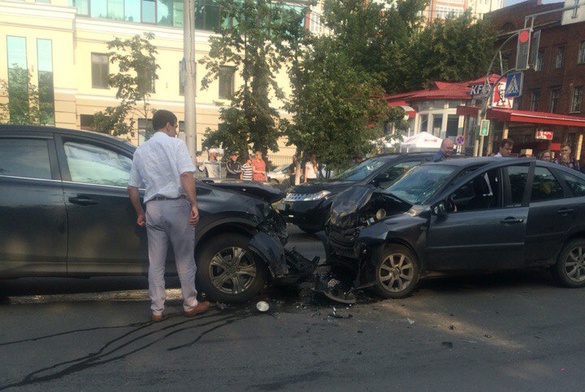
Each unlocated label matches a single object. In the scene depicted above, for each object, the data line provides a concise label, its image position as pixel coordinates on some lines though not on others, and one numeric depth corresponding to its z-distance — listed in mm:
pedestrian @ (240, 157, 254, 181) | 13401
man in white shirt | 4480
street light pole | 11344
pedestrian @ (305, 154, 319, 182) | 15048
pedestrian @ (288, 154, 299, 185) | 15805
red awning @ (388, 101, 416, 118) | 32834
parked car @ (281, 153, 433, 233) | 9266
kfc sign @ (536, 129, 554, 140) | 30141
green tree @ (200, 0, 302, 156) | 12711
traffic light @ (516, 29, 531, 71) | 16305
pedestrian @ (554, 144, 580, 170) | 10984
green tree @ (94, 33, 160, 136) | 15938
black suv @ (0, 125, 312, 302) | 4809
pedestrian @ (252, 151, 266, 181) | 13539
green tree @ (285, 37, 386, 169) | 13883
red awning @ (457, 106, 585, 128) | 24438
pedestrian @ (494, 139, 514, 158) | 8854
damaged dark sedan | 5500
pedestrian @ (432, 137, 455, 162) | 8761
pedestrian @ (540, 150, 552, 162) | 11504
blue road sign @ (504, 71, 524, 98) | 18156
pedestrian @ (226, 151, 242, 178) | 13820
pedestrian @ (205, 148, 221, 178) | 14555
